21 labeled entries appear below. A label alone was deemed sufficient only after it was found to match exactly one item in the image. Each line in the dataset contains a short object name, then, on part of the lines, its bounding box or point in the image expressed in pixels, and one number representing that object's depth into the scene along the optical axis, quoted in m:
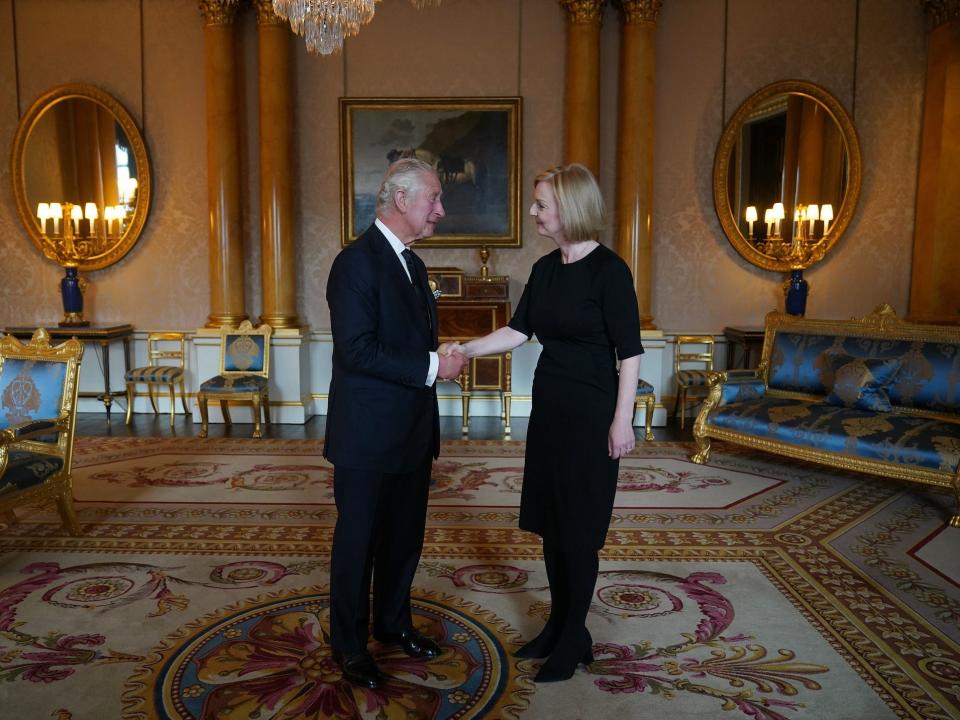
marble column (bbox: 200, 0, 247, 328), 6.50
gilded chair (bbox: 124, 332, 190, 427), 6.40
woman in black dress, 2.18
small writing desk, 6.16
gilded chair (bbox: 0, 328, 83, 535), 3.50
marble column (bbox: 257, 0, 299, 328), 6.48
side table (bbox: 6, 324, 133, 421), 6.49
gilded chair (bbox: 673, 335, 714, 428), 6.35
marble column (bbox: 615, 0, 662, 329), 6.38
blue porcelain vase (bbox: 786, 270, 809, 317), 6.41
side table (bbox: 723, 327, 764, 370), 6.37
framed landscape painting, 6.70
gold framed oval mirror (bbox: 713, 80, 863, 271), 6.64
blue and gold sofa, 4.15
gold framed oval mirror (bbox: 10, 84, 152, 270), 6.85
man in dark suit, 2.13
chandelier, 3.93
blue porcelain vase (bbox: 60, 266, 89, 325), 6.70
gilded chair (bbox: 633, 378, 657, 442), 5.71
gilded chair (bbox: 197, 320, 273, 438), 6.36
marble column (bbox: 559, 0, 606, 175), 6.42
